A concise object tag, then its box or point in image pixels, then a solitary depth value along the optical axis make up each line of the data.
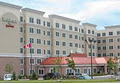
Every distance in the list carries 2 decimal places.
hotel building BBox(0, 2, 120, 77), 66.12
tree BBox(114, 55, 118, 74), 76.50
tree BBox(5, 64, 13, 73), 62.62
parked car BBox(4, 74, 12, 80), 56.68
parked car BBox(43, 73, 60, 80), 59.41
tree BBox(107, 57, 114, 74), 73.91
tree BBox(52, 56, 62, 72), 68.13
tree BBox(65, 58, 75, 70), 67.15
